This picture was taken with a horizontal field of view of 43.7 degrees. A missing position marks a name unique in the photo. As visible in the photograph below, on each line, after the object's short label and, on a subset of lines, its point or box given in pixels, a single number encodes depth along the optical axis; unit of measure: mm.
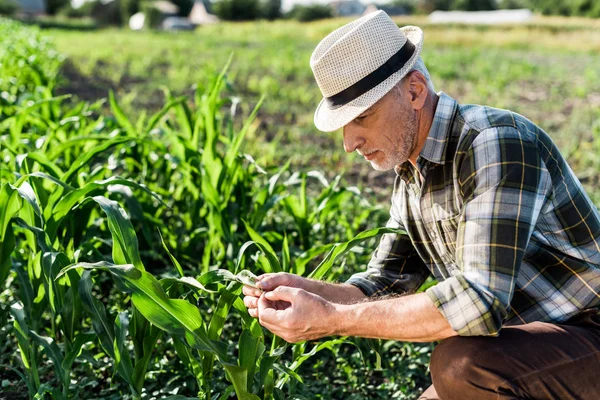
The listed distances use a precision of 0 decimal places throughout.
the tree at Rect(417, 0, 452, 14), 70688
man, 1719
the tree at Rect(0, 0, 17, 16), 41625
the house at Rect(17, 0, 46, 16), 58562
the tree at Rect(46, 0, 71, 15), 58562
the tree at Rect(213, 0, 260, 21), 52875
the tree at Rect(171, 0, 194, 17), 65688
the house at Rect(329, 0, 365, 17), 81938
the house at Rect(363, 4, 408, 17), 62988
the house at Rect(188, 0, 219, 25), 62094
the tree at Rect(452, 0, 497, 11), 66438
